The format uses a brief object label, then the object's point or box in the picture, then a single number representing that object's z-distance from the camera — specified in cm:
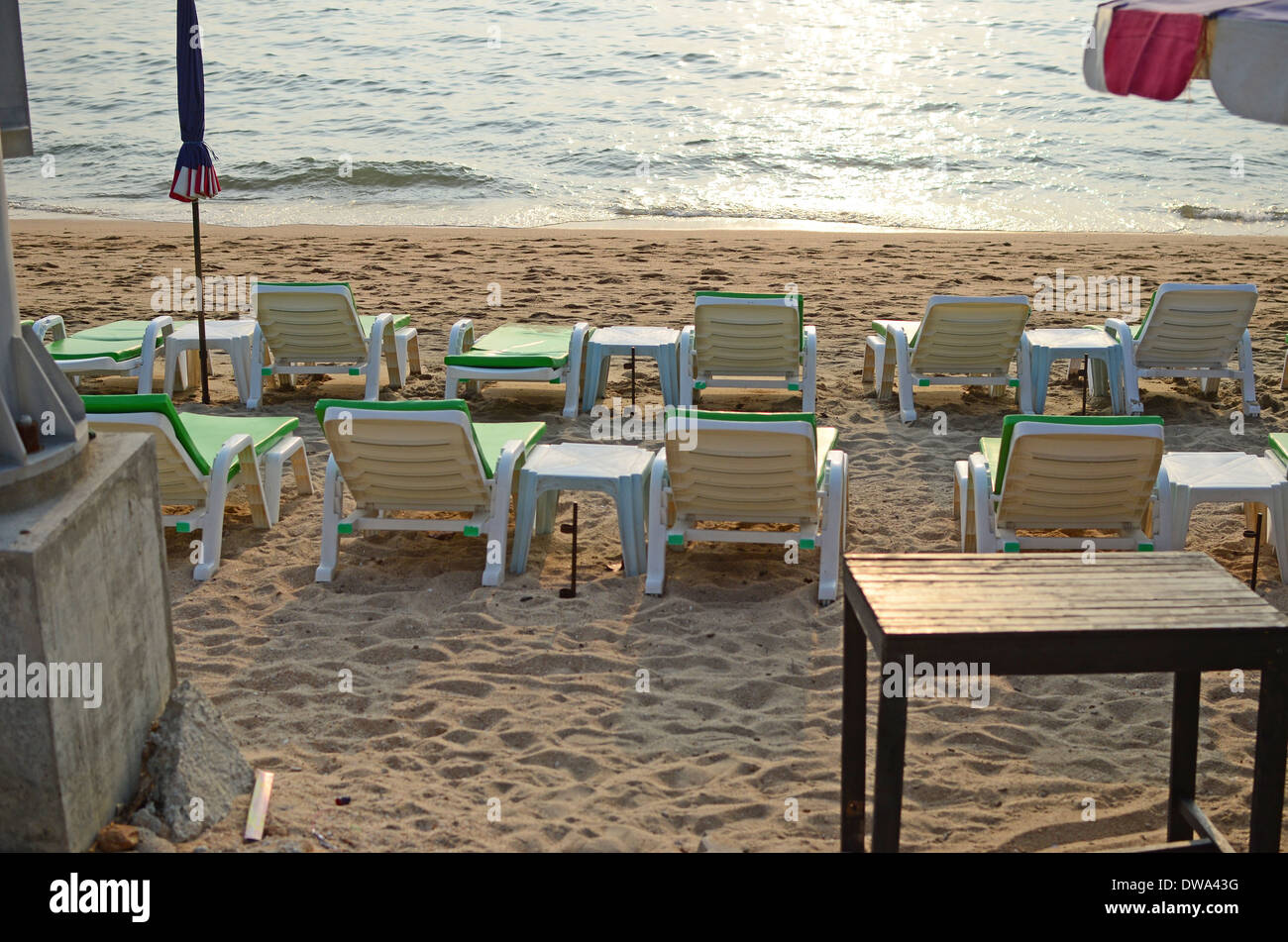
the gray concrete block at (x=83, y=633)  265
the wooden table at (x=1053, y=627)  264
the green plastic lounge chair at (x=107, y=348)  756
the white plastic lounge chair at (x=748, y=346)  747
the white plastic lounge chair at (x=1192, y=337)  736
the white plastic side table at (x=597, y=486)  533
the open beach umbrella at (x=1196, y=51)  293
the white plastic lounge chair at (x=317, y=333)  767
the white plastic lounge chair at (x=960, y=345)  752
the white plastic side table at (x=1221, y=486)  514
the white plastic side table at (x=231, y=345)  794
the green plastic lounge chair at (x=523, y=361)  761
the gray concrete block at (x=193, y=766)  314
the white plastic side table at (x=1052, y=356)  769
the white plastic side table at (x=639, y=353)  777
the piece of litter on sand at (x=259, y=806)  318
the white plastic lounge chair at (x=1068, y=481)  484
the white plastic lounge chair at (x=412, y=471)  502
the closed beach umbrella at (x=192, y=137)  714
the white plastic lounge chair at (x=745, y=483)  490
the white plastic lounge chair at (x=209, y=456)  506
